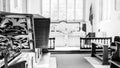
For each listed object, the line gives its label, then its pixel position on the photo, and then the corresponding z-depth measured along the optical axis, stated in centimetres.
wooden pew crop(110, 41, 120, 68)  350
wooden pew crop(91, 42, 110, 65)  444
